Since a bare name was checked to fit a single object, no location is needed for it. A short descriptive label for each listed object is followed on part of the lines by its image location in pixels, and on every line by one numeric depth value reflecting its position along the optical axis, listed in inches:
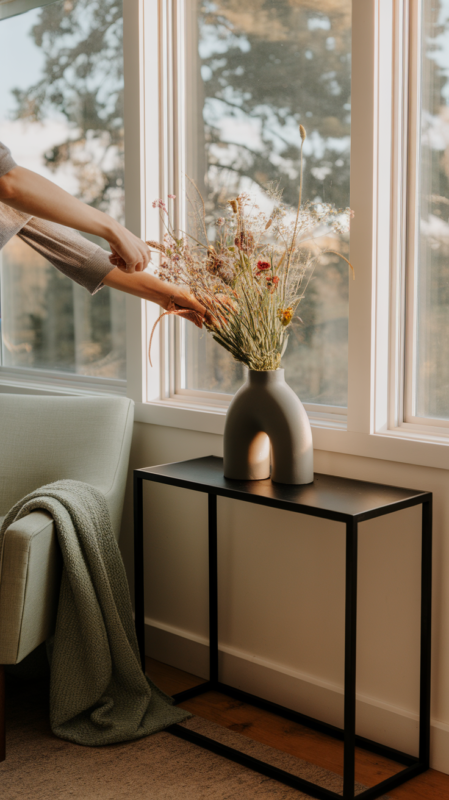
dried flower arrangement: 71.6
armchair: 76.5
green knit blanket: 77.8
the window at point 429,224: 72.9
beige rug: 70.2
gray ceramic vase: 73.2
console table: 64.7
